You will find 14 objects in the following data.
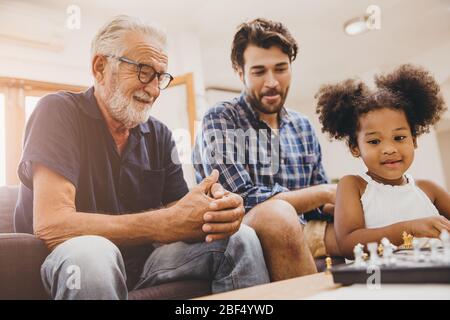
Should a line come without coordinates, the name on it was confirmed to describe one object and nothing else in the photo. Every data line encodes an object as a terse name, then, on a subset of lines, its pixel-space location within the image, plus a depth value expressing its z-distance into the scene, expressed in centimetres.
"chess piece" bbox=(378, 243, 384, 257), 74
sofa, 60
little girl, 85
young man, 91
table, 47
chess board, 49
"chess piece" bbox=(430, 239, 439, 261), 51
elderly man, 64
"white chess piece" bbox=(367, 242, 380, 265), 53
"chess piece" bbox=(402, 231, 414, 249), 72
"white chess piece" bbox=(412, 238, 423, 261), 54
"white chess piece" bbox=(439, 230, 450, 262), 52
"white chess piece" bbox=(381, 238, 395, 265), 53
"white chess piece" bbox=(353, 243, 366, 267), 56
